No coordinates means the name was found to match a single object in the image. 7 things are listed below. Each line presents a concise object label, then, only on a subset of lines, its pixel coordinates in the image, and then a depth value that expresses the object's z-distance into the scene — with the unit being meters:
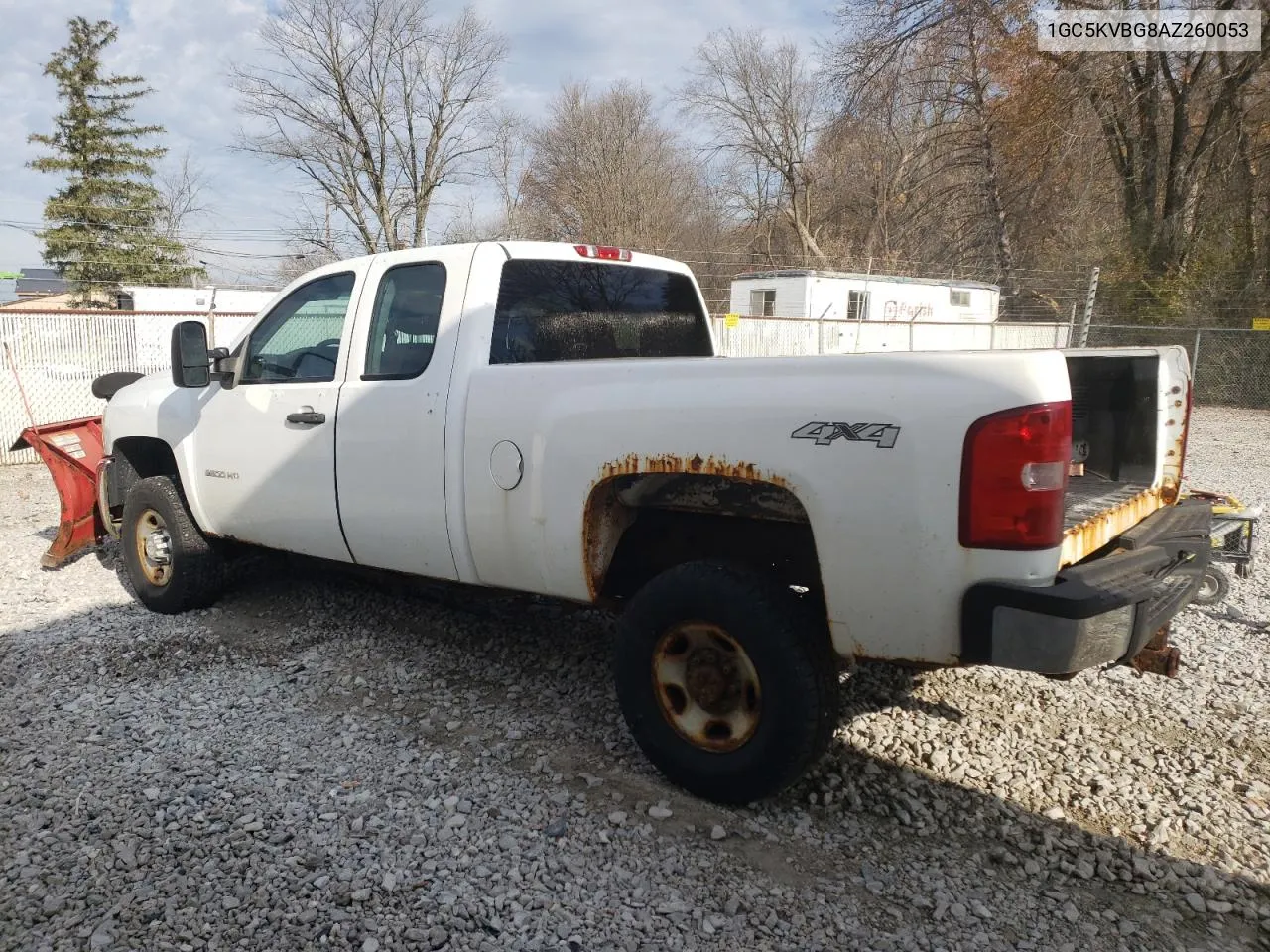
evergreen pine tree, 34.66
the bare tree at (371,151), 33.56
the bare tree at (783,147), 43.03
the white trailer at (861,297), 26.75
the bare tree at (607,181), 40.34
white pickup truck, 2.48
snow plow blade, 6.20
